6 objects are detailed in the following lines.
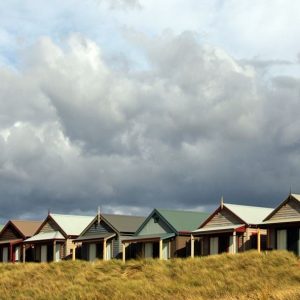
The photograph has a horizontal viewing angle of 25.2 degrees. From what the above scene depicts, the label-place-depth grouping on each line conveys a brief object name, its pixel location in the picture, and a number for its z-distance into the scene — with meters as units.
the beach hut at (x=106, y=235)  55.25
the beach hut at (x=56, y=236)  59.16
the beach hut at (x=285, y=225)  43.91
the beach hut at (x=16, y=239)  63.12
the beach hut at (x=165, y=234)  51.53
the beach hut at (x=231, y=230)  47.81
